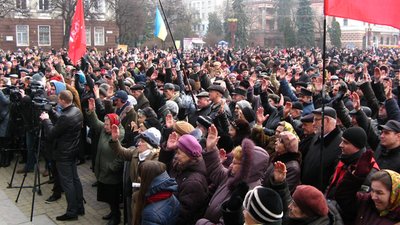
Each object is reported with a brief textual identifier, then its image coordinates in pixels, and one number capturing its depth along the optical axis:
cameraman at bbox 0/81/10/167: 9.48
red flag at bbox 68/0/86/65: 10.63
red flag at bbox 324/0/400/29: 4.38
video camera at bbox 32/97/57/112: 6.63
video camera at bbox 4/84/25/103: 8.66
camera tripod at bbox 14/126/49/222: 6.85
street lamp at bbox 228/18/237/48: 59.16
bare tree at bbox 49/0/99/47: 42.88
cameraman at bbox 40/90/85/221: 6.43
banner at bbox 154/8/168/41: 15.55
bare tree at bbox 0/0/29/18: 38.18
